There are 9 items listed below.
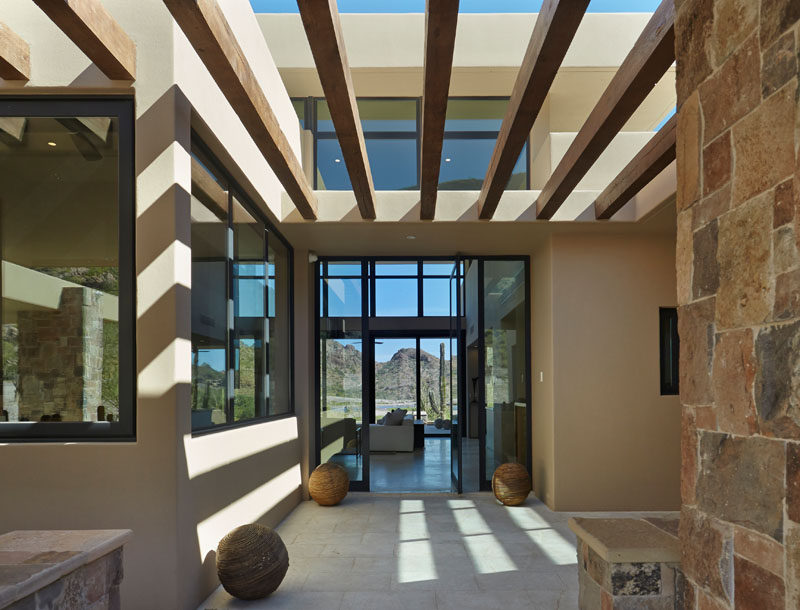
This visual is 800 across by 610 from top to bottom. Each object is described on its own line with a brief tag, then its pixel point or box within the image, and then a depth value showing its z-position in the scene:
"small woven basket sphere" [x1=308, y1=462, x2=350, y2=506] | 6.46
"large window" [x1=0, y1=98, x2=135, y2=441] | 3.48
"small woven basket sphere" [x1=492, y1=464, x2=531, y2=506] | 6.43
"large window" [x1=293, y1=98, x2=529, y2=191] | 6.79
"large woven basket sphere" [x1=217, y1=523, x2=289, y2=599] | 3.68
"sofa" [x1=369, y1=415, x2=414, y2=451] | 10.63
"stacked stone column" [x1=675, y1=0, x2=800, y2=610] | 1.59
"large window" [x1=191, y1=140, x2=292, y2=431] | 4.10
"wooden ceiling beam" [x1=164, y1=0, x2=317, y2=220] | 2.57
